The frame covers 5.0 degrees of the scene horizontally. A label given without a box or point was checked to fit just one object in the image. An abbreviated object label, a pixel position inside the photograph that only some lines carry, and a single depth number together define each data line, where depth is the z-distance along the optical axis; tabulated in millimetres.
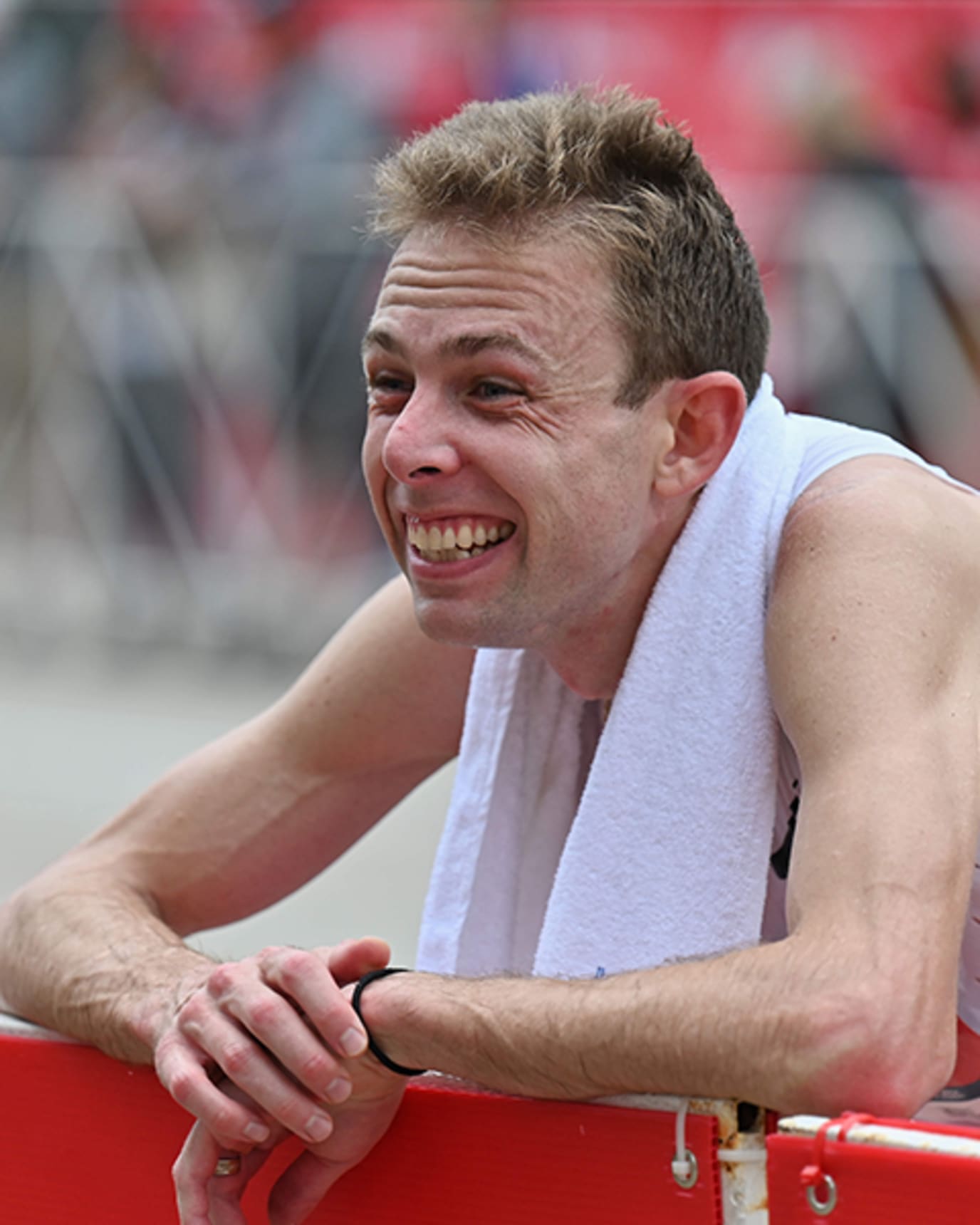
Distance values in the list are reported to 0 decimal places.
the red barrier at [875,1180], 4503
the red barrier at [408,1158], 4586
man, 4627
